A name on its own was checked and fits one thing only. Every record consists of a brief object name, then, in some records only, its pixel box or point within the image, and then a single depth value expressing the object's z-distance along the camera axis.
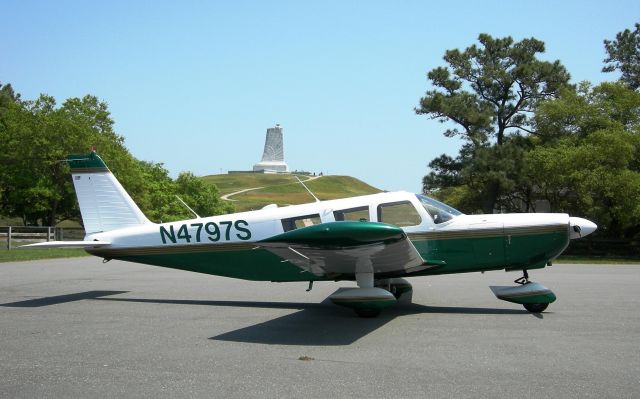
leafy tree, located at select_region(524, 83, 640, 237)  27.47
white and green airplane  7.87
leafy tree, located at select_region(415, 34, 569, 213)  34.31
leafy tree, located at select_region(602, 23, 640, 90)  49.78
